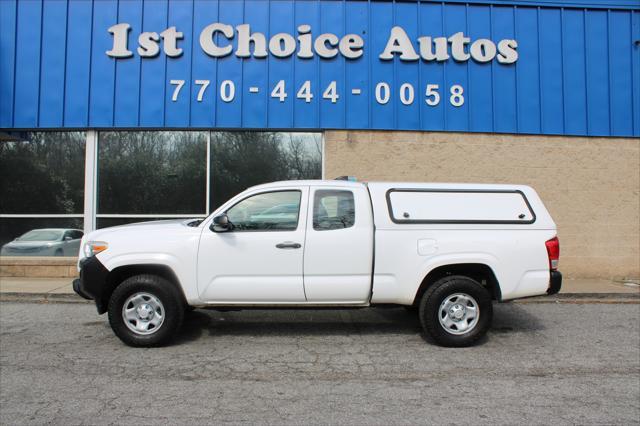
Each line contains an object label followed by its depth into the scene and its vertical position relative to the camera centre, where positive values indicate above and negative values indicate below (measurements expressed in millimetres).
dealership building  9953 +2593
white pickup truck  5375 -359
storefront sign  9922 +3847
